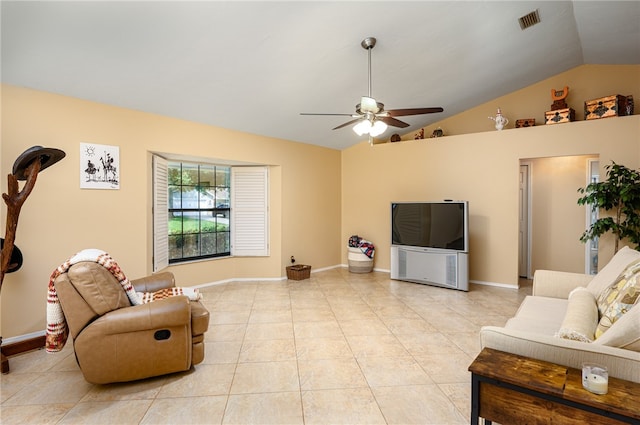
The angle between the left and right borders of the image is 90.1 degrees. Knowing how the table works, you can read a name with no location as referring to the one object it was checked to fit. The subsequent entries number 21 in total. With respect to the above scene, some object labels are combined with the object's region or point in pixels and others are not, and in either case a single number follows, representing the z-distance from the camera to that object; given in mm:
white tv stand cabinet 4863
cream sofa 1394
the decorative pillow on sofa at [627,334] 1416
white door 5621
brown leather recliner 2188
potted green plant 3896
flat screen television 4852
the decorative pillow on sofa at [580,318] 1640
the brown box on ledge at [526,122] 5010
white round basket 6164
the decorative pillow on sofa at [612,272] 2355
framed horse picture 3459
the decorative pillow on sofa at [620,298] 1735
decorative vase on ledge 5094
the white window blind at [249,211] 5539
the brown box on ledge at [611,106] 4320
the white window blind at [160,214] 4250
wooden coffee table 1227
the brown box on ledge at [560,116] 4633
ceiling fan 2922
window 5000
